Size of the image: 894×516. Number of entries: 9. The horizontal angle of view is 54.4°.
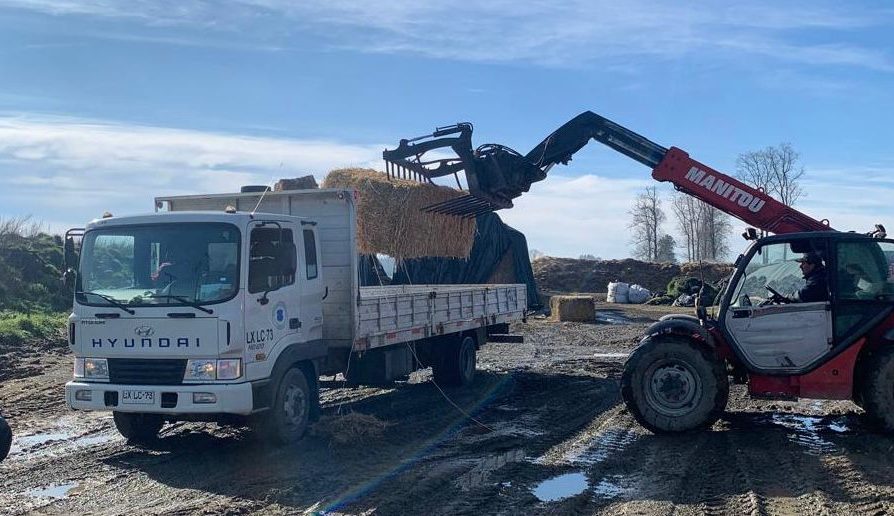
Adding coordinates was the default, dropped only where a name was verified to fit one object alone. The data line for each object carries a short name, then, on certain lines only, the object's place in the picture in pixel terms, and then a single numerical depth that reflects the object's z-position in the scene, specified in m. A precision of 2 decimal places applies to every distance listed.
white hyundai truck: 8.45
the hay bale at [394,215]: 13.25
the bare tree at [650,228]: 62.69
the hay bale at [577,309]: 27.03
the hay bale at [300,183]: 14.34
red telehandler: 9.38
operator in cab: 9.59
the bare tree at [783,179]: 50.88
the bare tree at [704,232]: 57.03
